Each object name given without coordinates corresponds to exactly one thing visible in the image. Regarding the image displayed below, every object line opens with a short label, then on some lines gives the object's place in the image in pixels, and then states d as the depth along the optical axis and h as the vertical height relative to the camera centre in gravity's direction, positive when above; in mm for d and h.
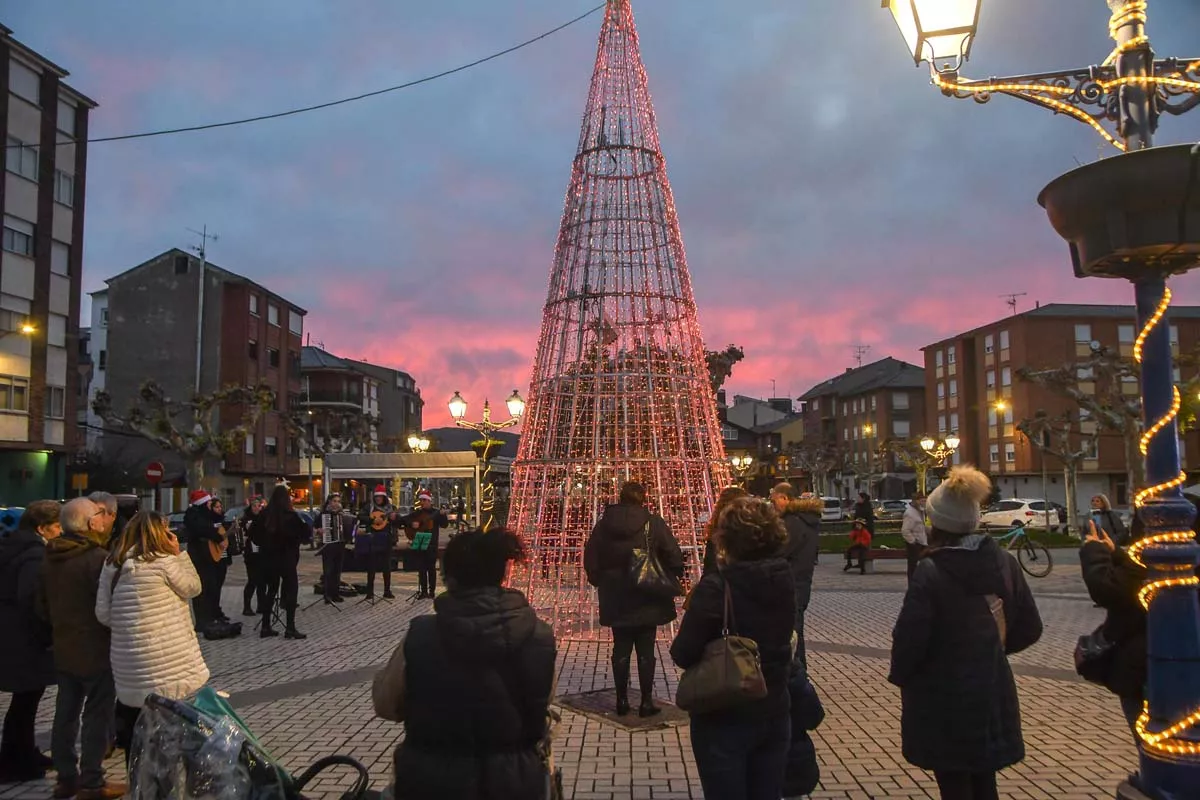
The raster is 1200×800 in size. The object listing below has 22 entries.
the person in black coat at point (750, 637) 3410 -639
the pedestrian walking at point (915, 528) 11680 -682
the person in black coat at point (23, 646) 5043 -959
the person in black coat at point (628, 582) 6207 -748
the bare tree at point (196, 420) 31047 +1886
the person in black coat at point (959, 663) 3428 -724
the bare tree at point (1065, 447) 31266 +1050
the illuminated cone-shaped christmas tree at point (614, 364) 9453 +1203
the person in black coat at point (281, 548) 10102 -820
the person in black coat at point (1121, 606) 4039 -596
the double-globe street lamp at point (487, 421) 16578 +1051
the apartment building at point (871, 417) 74750 +5200
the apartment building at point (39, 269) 29688 +7235
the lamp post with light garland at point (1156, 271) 3639 +917
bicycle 17547 -1557
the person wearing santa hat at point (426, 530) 13703 -906
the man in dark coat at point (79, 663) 4785 -999
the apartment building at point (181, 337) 48812 +7668
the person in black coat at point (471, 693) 2762 -677
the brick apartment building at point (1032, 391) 55519 +5592
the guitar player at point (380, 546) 13758 -1102
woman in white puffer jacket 4477 -694
